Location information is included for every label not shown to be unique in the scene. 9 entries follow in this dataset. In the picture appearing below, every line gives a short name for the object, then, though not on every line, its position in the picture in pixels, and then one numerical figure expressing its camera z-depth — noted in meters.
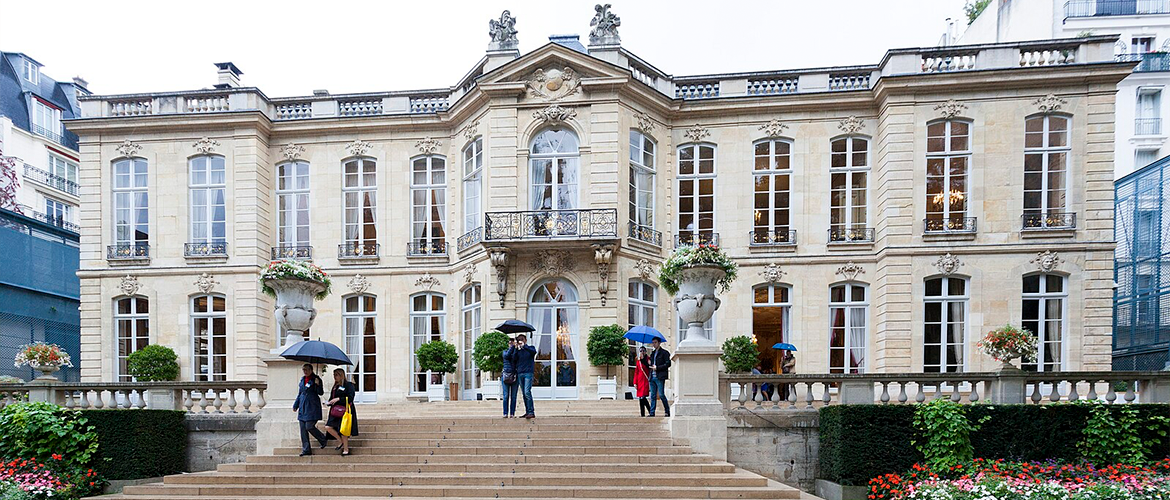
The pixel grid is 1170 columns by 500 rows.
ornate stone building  18.42
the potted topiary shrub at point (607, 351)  17.64
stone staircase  10.59
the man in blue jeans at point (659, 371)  13.06
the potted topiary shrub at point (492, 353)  17.45
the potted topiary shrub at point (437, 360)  18.88
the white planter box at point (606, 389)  17.75
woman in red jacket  13.81
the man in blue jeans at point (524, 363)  13.16
